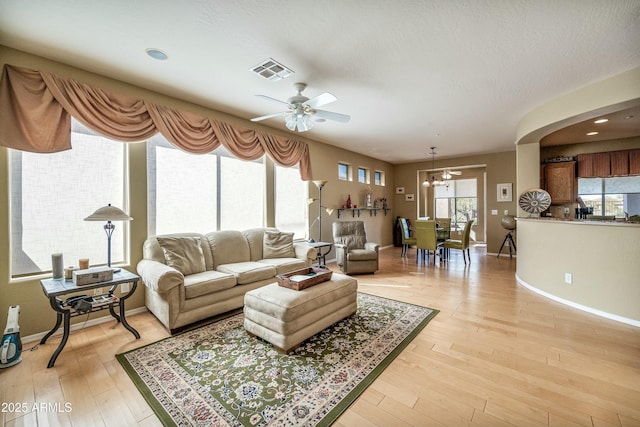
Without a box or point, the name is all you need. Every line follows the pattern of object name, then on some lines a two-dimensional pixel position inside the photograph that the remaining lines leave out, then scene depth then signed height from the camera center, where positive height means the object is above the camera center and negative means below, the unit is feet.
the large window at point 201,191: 11.36 +1.12
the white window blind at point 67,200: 8.37 +0.49
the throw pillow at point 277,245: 13.73 -1.76
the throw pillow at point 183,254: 10.23 -1.66
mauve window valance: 7.80 +3.50
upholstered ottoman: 7.45 -3.05
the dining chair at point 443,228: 20.40 -1.35
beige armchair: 16.33 -2.43
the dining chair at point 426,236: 18.67 -1.75
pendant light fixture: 22.43 +4.77
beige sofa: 8.86 -2.36
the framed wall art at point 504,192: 22.91 +1.71
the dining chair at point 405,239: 21.57 -2.26
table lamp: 8.10 -0.08
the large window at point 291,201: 16.56 +0.75
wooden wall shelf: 21.34 +0.19
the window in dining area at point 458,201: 30.42 +1.32
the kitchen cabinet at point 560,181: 18.57 +2.19
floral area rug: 5.41 -4.11
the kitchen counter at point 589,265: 9.58 -2.26
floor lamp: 18.44 +0.02
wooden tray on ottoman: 8.45 -2.22
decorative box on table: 7.61 -1.87
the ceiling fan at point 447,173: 23.19 +3.57
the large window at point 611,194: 17.30 +1.13
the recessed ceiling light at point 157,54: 8.01 +5.02
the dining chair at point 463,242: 18.84 -2.27
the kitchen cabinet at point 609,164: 16.74 +3.15
